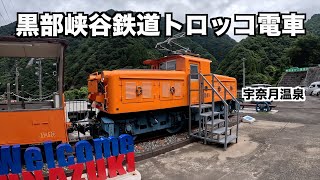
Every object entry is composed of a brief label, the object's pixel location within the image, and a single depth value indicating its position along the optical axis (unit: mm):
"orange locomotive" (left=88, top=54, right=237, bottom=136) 7039
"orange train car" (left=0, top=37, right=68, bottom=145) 5406
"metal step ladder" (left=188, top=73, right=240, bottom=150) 7613
